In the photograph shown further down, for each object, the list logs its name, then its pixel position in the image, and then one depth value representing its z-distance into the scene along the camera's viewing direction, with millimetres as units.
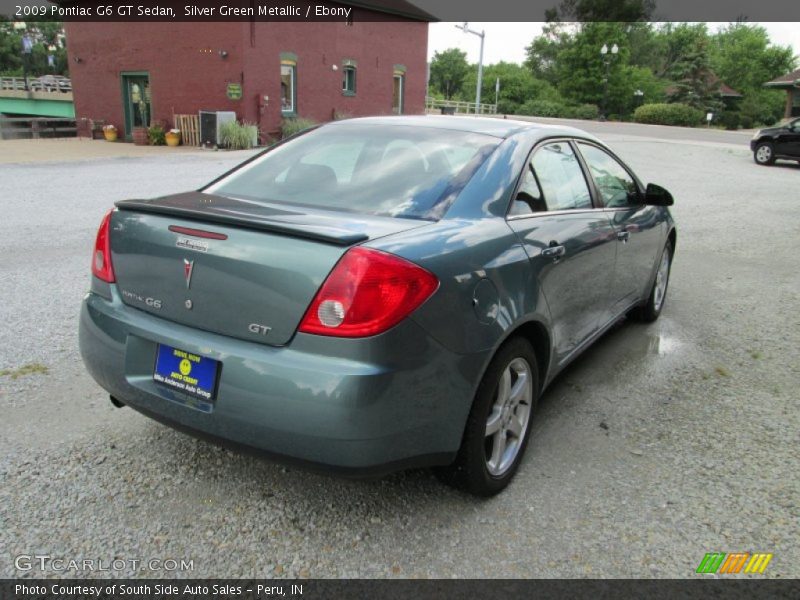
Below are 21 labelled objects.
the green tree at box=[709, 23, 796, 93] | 73938
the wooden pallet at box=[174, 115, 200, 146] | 23016
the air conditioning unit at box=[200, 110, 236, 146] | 21719
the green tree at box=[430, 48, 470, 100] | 95000
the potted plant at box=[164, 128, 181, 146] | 22875
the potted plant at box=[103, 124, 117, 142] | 25617
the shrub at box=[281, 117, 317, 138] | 24545
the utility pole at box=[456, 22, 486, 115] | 40156
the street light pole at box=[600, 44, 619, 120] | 58606
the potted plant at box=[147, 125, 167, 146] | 23297
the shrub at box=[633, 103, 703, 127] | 52031
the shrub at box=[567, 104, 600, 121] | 56938
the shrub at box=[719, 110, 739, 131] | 53419
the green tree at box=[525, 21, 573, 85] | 84688
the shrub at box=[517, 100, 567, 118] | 57812
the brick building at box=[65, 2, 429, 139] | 22922
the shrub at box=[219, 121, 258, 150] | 21594
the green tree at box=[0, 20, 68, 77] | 80625
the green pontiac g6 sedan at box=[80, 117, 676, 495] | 2209
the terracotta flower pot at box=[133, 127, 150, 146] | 23406
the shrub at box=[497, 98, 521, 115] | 64512
